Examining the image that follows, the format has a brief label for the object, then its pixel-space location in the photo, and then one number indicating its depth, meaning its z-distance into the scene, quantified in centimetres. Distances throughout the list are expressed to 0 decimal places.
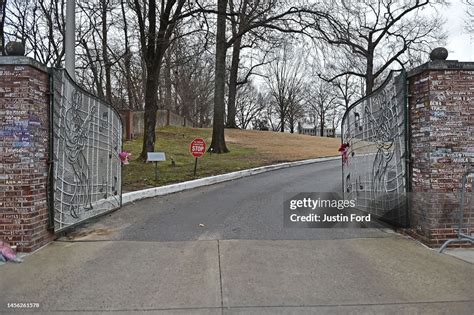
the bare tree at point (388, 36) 3087
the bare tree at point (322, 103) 6969
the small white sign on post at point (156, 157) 1058
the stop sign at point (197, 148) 1257
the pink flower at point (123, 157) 881
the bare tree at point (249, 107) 7169
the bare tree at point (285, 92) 6638
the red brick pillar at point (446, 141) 577
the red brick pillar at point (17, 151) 532
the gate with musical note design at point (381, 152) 647
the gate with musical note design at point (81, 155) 596
